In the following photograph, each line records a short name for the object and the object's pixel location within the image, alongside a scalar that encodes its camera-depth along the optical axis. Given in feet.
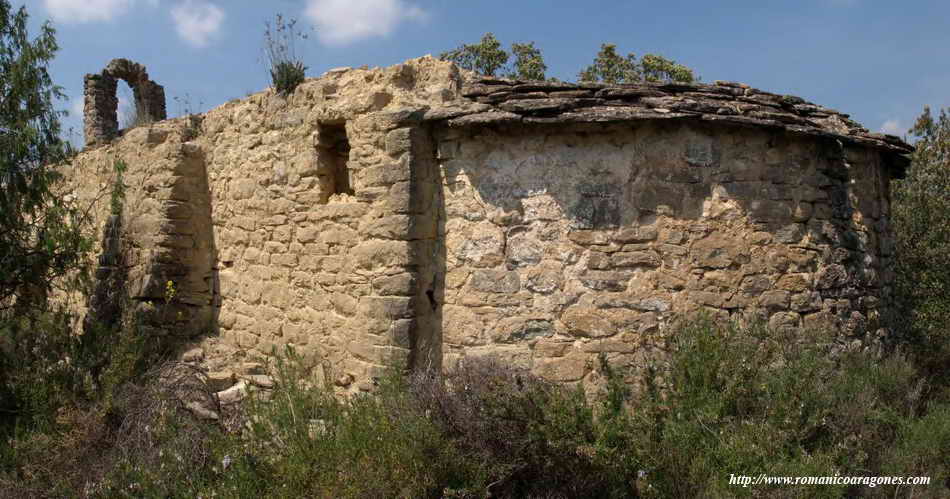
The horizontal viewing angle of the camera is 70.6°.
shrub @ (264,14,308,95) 20.90
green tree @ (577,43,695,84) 50.78
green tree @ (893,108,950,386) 27.12
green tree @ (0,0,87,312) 19.10
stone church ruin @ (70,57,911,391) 16.79
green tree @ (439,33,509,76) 51.24
